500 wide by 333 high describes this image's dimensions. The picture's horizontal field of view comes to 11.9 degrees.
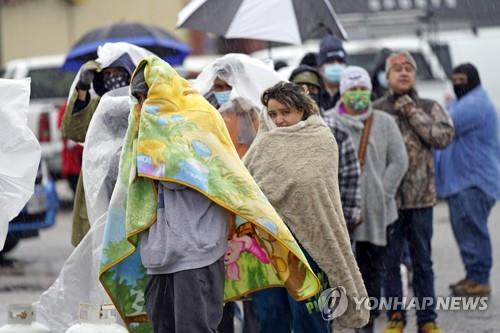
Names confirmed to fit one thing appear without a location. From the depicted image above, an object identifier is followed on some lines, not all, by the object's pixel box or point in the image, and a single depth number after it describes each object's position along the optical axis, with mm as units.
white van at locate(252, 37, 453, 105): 34853
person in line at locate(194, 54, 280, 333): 14841
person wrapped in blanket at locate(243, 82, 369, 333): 12977
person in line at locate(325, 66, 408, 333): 15689
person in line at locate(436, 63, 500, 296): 19098
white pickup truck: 36737
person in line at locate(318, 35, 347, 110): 17891
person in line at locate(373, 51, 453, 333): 16220
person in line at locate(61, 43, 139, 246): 15225
